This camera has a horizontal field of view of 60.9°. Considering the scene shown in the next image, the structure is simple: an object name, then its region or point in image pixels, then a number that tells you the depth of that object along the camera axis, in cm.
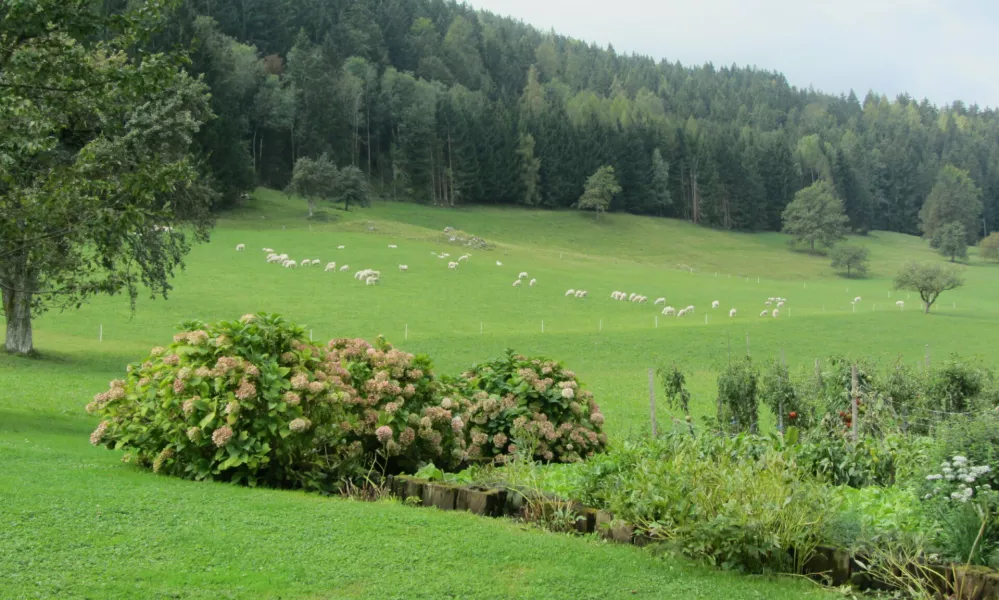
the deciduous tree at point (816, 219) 10356
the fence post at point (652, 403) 1425
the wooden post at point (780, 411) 1677
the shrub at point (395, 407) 1034
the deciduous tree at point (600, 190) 10750
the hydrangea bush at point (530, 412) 1150
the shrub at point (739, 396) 1716
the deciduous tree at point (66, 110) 1152
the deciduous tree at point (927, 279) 5756
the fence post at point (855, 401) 1239
